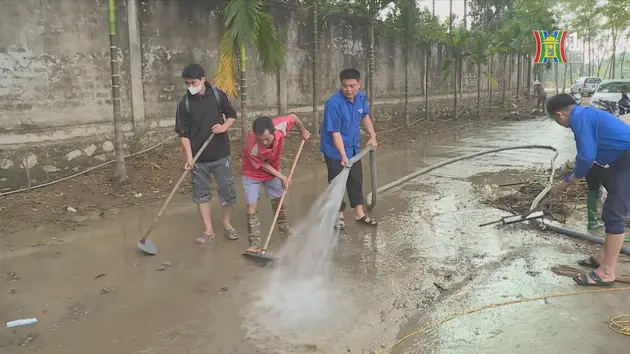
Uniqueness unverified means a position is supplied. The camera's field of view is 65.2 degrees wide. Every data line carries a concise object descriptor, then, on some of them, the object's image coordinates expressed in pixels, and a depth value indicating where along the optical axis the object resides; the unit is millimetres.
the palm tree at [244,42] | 7973
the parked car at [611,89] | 15439
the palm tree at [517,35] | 22188
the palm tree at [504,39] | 20802
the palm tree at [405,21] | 14031
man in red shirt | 4855
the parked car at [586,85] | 36781
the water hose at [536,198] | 5031
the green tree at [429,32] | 15095
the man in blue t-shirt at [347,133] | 5332
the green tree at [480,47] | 17875
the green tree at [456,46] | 17422
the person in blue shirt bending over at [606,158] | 4008
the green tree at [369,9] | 11602
